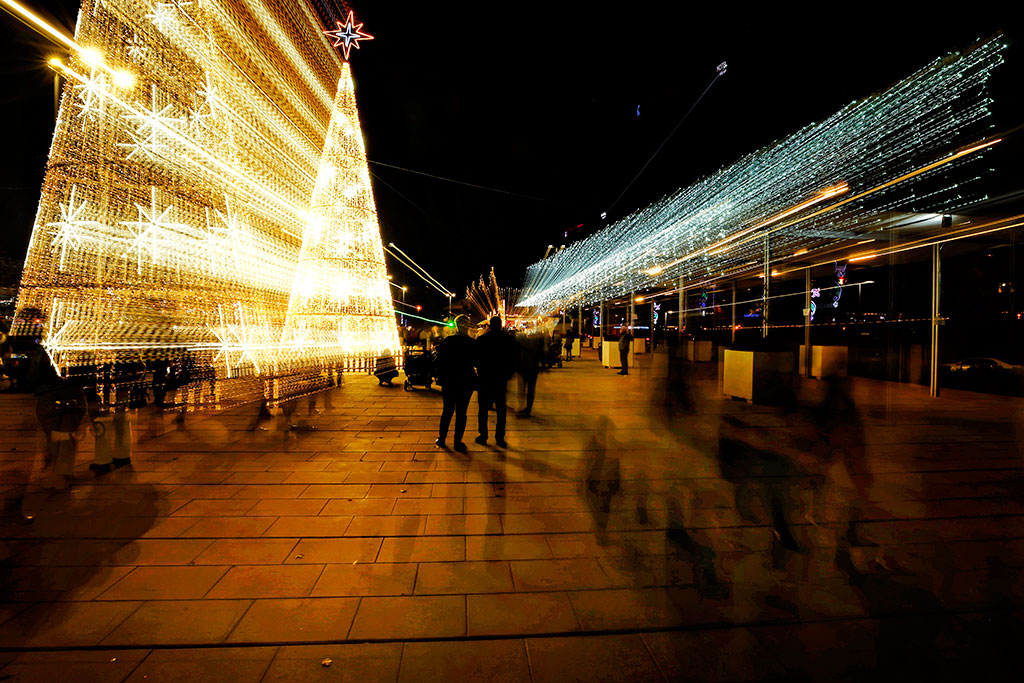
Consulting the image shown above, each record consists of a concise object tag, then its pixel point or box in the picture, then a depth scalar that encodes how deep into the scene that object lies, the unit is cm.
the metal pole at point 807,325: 1402
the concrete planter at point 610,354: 1652
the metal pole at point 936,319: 1055
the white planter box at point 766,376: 867
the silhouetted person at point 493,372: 589
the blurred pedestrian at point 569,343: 2142
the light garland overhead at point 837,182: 662
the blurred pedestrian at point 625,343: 1384
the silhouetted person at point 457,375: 557
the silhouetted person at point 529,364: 792
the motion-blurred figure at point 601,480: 363
